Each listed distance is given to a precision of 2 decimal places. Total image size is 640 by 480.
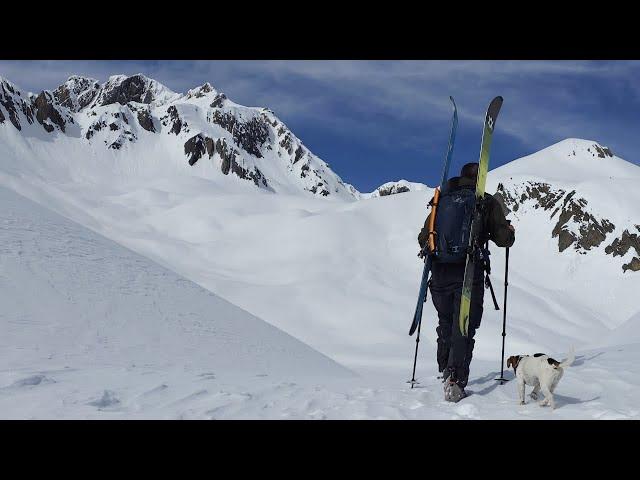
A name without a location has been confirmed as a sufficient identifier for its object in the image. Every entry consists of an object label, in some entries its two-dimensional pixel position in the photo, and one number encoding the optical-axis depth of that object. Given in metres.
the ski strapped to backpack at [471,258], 5.29
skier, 5.33
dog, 4.51
